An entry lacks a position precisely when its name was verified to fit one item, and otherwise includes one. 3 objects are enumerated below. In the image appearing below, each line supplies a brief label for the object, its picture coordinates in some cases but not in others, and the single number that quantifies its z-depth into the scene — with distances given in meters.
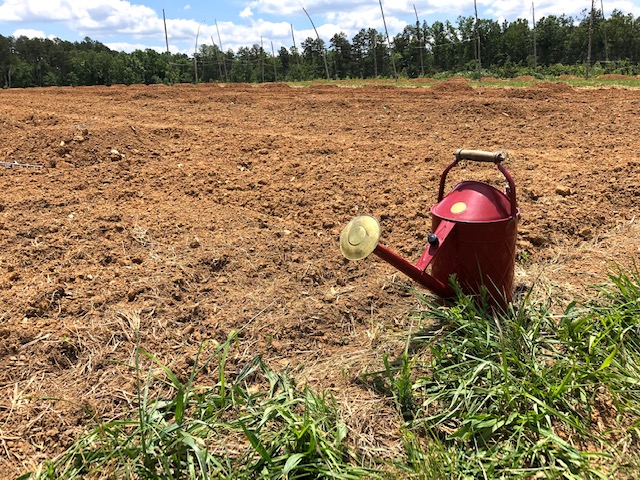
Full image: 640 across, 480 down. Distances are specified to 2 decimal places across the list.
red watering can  2.01
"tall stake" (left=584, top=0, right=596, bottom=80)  16.90
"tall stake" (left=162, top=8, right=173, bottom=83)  20.86
